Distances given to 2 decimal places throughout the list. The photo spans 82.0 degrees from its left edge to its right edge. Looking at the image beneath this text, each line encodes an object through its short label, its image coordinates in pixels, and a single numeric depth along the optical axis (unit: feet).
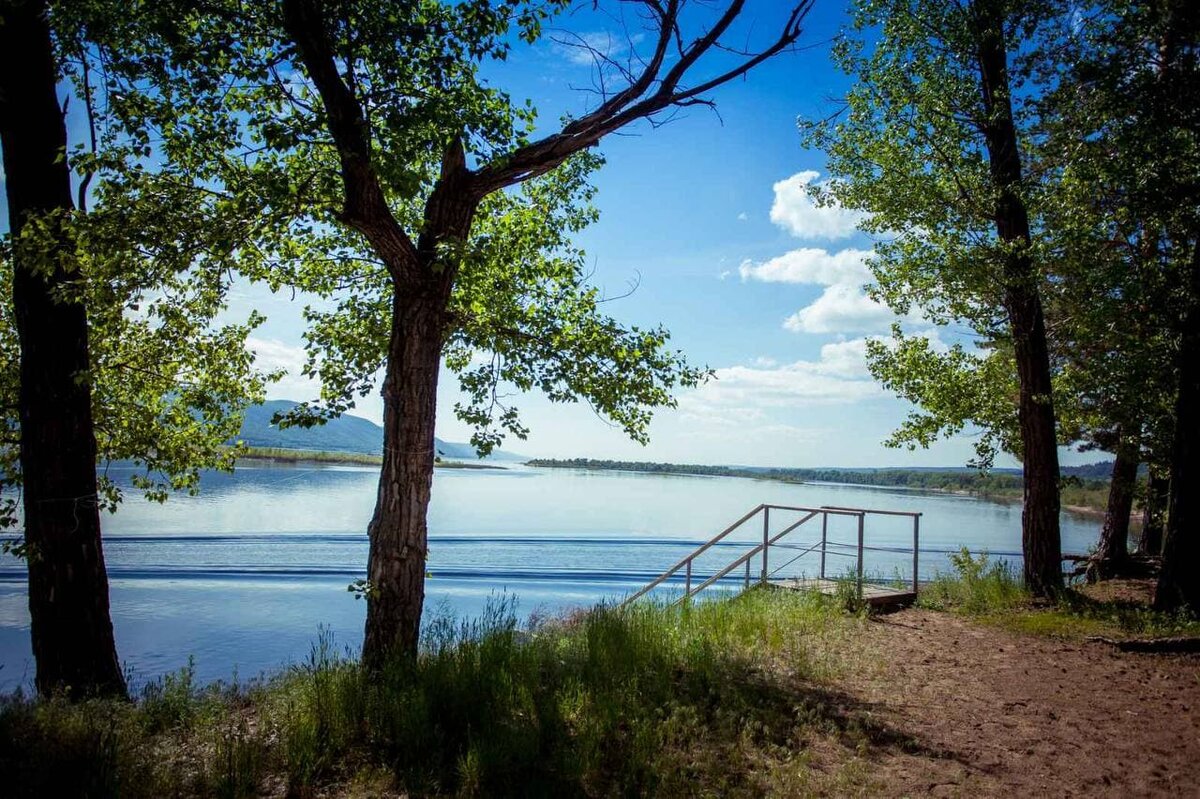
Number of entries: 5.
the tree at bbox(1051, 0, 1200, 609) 26.50
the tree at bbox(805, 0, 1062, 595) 33.04
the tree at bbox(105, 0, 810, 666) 16.07
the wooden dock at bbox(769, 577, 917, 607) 32.37
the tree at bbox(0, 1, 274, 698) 16.62
